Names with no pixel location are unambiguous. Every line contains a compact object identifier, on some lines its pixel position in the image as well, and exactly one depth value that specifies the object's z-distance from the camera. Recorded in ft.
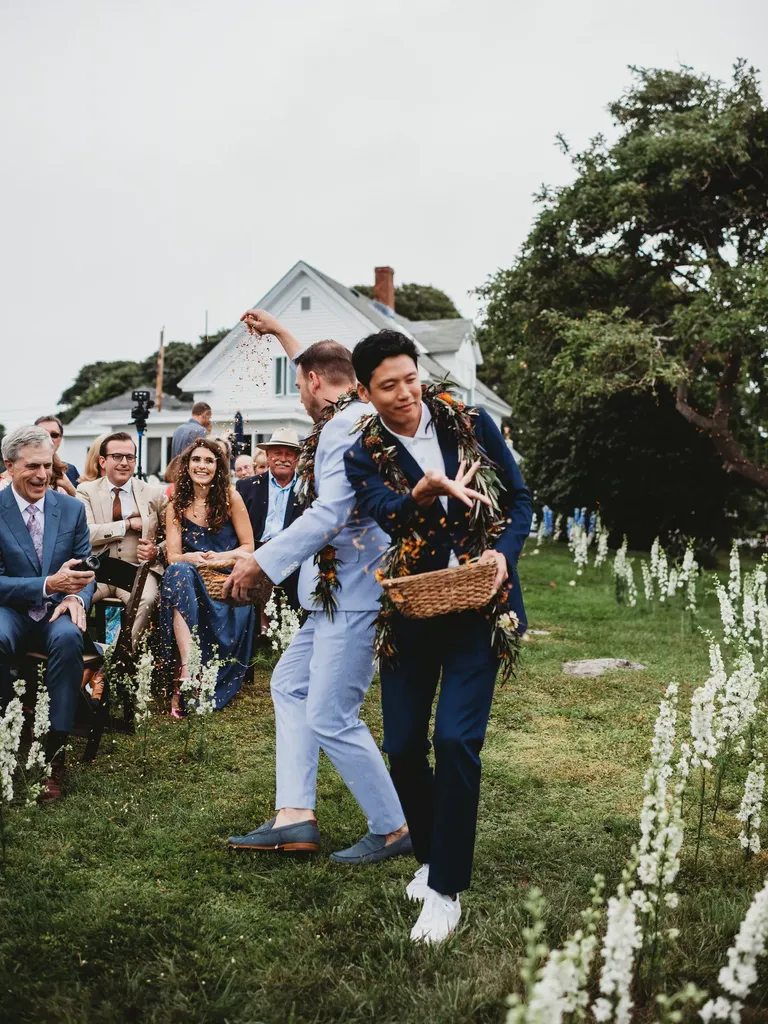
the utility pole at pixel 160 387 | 161.45
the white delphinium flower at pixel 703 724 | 13.39
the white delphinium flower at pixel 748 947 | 7.53
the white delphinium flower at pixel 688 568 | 37.83
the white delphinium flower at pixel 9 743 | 14.40
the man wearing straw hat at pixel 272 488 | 27.81
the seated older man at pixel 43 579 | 18.44
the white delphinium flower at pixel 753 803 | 13.47
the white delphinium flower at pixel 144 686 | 20.04
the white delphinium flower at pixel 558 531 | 81.53
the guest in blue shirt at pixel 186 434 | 30.35
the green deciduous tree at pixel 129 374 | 197.67
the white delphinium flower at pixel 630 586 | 42.73
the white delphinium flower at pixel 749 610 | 25.71
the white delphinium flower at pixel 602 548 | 52.22
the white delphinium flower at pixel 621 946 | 7.72
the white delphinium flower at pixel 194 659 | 20.52
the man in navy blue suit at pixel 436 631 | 11.57
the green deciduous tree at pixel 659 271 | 60.34
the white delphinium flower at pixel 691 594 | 36.11
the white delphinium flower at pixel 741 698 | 15.94
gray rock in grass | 29.91
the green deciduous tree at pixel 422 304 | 190.60
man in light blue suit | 13.46
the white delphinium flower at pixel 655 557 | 40.83
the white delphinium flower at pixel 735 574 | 29.50
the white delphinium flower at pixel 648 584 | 41.09
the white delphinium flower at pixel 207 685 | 20.03
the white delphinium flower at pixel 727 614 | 24.30
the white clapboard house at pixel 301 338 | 122.31
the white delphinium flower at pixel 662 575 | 40.40
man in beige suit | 26.78
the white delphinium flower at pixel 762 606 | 26.43
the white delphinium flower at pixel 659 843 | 9.96
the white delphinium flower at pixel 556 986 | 6.53
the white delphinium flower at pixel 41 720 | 16.51
